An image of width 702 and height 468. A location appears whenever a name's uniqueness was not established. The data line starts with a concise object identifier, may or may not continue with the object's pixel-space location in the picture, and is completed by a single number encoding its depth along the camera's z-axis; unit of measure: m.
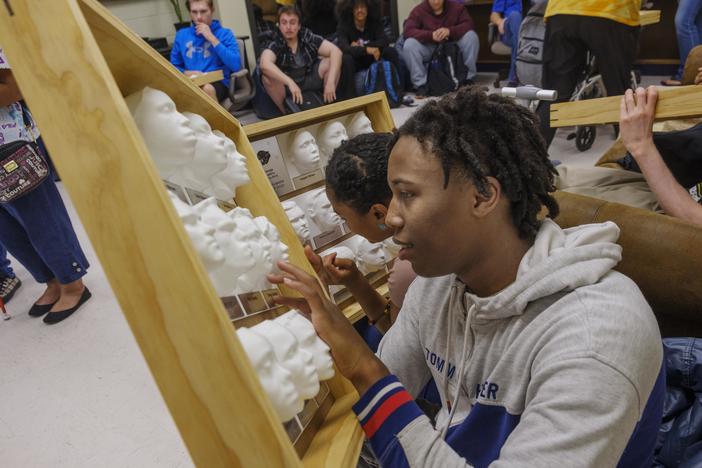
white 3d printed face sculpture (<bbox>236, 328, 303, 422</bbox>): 0.62
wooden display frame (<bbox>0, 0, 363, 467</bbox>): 0.52
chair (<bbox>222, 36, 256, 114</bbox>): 4.73
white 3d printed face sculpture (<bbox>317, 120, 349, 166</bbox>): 1.56
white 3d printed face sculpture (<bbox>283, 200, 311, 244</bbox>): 1.41
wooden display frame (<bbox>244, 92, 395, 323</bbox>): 1.39
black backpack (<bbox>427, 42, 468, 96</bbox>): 5.75
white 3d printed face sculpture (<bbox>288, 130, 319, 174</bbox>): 1.47
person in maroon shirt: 5.77
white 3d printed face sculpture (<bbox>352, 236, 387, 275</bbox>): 1.56
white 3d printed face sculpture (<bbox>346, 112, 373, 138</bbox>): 1.64
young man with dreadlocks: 0.69
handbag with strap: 2.09
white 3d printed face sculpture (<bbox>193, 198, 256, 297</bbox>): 0.74
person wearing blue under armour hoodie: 4.71
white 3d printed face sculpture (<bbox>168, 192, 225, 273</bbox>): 0.63
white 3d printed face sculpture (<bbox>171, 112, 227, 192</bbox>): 0.84
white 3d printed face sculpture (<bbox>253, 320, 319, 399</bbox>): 0.68
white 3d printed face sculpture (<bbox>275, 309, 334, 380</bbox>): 0.74
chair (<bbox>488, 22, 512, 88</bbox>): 5.89
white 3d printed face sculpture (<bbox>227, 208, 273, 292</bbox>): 0.80
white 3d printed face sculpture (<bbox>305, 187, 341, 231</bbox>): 1.51
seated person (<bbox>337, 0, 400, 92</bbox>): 5.59
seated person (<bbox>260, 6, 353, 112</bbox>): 4.77
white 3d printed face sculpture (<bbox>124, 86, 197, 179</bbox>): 0.75
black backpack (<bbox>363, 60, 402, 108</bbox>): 5.42
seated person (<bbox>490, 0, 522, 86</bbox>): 5.65
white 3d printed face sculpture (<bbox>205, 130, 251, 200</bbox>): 0.91
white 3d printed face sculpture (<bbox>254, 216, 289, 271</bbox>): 0.90
